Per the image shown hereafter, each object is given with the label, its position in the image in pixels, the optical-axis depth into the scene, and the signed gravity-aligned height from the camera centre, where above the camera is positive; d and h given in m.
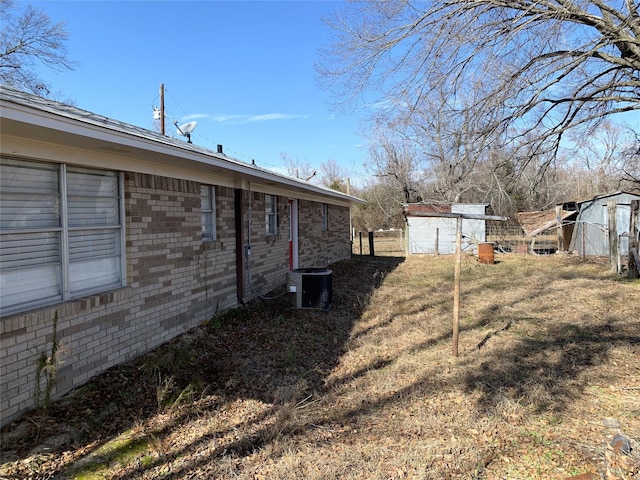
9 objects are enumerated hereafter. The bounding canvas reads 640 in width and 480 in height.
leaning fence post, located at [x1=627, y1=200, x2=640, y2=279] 11.34 -0.41
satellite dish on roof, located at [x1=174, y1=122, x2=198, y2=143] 11.69 +2.96
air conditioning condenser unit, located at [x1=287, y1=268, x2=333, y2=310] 8.01 -1.16
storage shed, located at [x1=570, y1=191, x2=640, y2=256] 15.87 +0.18
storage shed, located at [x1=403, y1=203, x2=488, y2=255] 20.61 -0.10
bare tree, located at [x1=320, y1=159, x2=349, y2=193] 39.70 +5.54
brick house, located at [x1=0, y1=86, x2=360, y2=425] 3.65 -0.12
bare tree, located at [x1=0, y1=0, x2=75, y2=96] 14.28 +5.90
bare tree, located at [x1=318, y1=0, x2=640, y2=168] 6.16 +2.87
